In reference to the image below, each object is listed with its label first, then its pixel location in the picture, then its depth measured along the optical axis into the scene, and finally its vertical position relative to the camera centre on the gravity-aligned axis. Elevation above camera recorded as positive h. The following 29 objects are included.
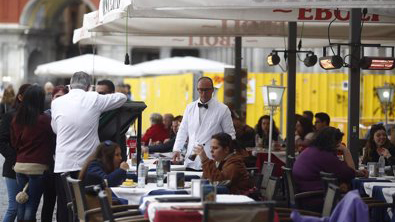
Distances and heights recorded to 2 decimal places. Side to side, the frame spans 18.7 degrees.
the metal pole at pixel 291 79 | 18.47 +0.36
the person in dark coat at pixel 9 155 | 12.95 -0.60
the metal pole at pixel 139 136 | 13.06 -0.39
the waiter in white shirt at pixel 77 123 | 12.18 -0.23
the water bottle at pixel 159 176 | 11.36 -0.71
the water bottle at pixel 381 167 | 13.91 -0.74
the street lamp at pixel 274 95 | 18.58 +0.12
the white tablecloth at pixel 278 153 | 18.66 -0.79
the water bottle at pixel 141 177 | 11.31 -0.72
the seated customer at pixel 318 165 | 11.78 -0.61
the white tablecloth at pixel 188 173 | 12.39 -0.77
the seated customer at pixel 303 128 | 18.69 -0.39
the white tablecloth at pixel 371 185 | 12.42 -0.84
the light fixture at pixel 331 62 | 14.91 +0.52
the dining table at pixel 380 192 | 11.62 -0.90
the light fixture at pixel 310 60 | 18.92 +0.68
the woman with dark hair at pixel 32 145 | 12.68 -0.48
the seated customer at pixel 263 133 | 20.00 -0.51
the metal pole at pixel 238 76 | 22.25 +0.50
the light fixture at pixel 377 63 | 14.38 +0.50
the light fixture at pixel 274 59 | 20.09 +0.73
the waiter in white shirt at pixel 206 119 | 13.89 -0.20
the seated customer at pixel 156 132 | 20.88 -0.54
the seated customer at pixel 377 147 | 15.43 -0.56
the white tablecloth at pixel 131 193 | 10.91 -0.84
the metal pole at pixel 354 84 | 14.31 +0.23
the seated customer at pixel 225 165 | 11.39 -0.61
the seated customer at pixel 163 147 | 17.98 -0.69
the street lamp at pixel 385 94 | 24.84 +0.21
